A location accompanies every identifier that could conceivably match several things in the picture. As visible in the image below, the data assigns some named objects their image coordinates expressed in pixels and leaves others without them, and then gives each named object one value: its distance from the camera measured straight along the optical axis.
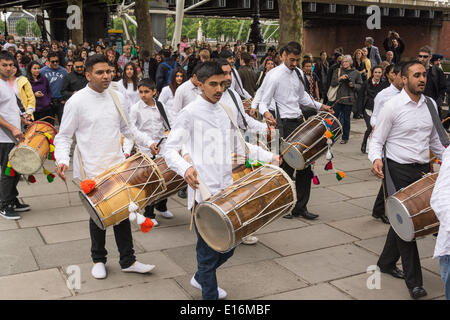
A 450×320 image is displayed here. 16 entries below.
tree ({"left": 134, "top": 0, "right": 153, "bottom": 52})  18.92
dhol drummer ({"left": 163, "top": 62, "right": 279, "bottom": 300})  4.01
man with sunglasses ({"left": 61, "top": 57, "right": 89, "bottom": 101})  9.31
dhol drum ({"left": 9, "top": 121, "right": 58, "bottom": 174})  6.16
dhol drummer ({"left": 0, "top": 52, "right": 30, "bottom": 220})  6.43
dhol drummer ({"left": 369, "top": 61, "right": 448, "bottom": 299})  4.56
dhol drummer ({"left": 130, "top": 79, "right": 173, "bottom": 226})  6.38
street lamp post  22.21
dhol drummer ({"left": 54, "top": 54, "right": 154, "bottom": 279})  4.60
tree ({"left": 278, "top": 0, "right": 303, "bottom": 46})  13.62
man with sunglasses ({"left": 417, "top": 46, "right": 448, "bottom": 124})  9.41
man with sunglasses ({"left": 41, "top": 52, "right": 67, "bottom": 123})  10.03
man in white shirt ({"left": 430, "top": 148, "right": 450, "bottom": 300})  2.96
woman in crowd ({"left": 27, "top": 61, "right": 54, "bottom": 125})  9.02
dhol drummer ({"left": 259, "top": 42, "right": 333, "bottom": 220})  6.52
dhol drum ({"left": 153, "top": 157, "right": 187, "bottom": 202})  5.60
